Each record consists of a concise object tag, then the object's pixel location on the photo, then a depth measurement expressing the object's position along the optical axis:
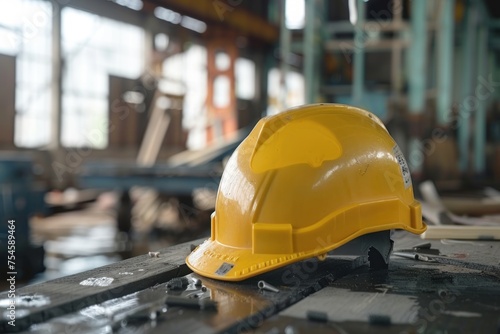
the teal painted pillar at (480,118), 11.54
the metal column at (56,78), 12.34
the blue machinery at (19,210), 5.83
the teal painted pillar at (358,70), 8.30
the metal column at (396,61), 8.15
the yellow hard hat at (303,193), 1.80
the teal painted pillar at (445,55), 8.26
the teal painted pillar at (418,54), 7.62
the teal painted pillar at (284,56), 8.01
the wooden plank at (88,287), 1.43
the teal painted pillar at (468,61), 10.85
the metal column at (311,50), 8.25
